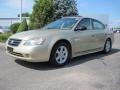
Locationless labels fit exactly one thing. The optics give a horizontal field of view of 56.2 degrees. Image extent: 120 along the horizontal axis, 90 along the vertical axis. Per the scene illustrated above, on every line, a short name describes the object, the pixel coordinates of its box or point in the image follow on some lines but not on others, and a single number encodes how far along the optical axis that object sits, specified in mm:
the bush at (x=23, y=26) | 8253
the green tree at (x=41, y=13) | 8906
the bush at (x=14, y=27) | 10417
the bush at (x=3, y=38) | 6451
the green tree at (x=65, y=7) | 9486
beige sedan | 2978
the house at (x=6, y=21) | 22985
